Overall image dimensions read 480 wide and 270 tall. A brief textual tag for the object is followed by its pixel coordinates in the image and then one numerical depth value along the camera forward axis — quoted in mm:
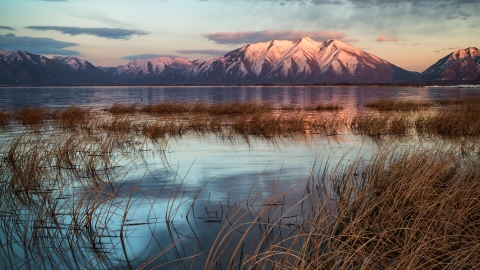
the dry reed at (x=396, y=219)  4922
